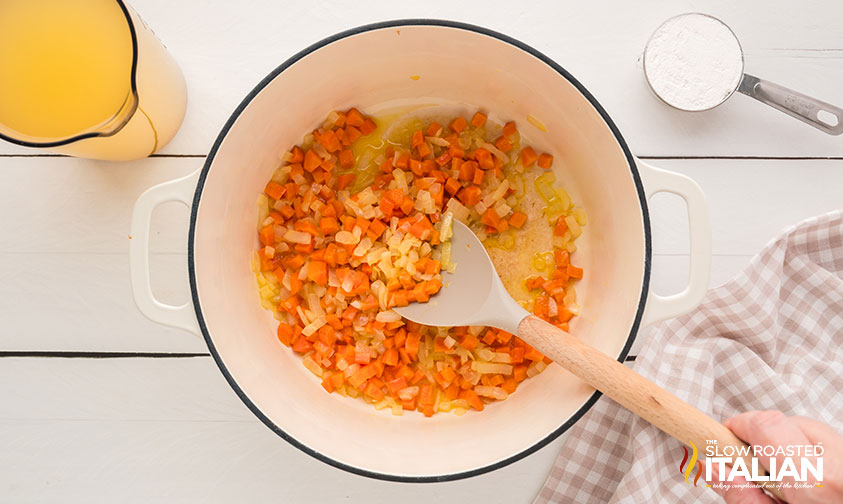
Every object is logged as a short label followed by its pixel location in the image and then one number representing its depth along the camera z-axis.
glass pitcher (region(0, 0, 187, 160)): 0.50
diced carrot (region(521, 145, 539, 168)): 0.55
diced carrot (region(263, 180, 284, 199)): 0.54
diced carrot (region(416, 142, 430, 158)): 0.55
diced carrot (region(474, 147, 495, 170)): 0.54
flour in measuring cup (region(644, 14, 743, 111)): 0.55
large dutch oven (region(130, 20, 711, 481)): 0.47
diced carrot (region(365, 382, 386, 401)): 0.53
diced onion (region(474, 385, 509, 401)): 0.53
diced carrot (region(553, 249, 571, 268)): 0.55
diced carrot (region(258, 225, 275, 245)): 0.54
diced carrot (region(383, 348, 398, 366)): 0.53
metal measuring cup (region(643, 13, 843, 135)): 0.54
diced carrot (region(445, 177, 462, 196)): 0.54
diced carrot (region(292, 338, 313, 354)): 0.54
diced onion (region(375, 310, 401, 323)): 0.53
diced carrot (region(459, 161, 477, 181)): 0.54
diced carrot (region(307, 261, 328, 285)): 0.53
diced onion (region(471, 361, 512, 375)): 0.53
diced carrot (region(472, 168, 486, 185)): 0.54
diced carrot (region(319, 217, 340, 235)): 0.53
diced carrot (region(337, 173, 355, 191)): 0.55
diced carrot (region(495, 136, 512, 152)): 0.55
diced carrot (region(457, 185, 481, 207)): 0.54
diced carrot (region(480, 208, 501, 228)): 0.54
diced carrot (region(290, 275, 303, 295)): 0.54
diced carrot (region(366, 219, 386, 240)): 0.53
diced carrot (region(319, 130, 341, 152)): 0.55
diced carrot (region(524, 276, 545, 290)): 0.54
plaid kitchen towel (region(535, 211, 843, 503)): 0.53
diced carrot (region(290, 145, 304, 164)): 0.55
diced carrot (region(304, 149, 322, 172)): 0.55
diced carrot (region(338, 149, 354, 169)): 0.55
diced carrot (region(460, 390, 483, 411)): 0.53
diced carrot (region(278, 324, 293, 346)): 0.54
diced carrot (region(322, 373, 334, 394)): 0.54
